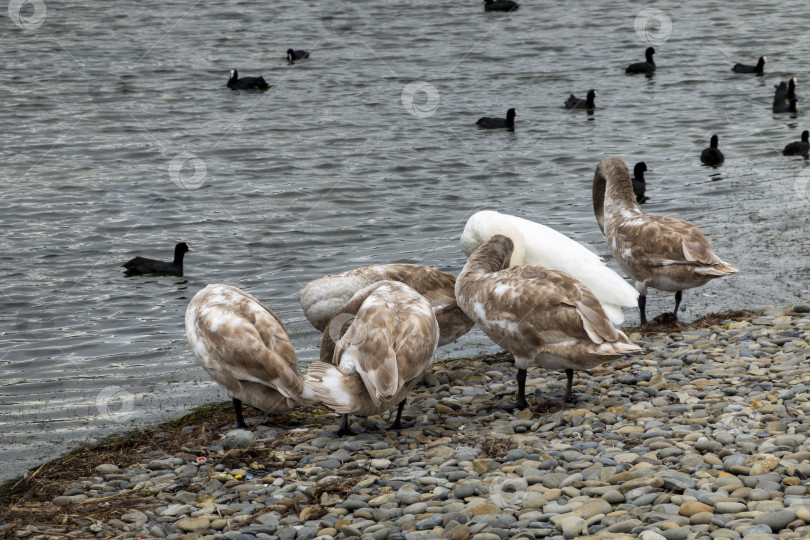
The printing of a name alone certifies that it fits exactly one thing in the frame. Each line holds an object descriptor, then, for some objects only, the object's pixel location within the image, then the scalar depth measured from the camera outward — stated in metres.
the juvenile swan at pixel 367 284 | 9.09
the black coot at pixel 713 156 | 18.06
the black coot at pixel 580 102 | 21.73
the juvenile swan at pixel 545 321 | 7.20
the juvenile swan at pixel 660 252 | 9.29
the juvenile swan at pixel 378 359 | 6.90
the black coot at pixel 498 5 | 31.03
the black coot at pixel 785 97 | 22.04
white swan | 9.09
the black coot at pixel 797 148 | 18.80
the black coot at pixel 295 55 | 25.39
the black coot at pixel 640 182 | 16.50
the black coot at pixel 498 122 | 20.28
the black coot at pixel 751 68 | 24.97
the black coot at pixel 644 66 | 25.44
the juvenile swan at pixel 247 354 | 7.21
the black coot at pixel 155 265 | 13.15
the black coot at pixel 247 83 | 23.34
